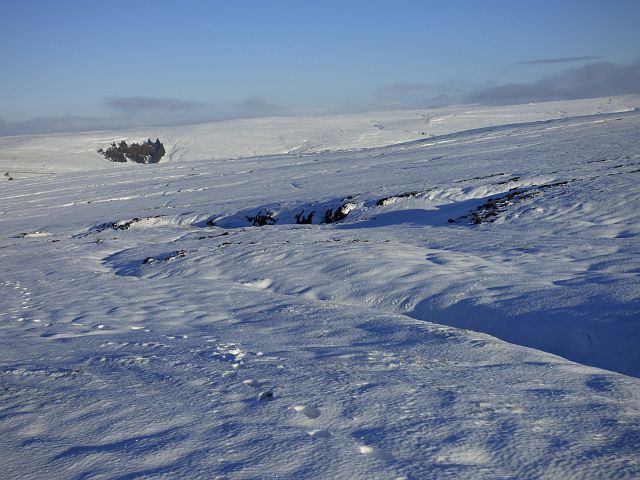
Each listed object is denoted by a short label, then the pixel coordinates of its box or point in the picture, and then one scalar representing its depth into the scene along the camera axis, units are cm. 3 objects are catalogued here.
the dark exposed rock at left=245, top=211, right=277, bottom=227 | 2600
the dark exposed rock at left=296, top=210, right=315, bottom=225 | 2525
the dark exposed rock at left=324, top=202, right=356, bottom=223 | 2402
